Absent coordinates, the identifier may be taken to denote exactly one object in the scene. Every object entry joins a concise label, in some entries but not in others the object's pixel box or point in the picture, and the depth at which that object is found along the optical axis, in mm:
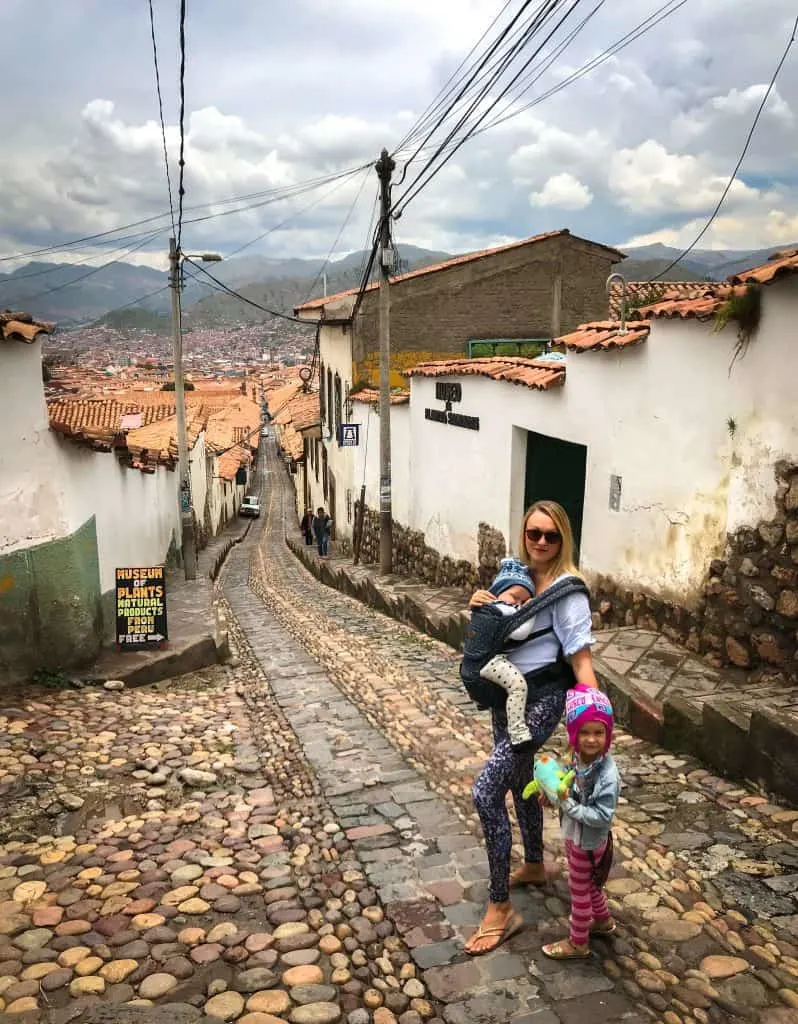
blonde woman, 2850
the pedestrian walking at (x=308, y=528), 24075
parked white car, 43375
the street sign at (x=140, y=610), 7066
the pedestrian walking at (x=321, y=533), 20297
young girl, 2619
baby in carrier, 2846
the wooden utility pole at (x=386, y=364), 12703
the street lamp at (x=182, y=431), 15555
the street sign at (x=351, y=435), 17047
